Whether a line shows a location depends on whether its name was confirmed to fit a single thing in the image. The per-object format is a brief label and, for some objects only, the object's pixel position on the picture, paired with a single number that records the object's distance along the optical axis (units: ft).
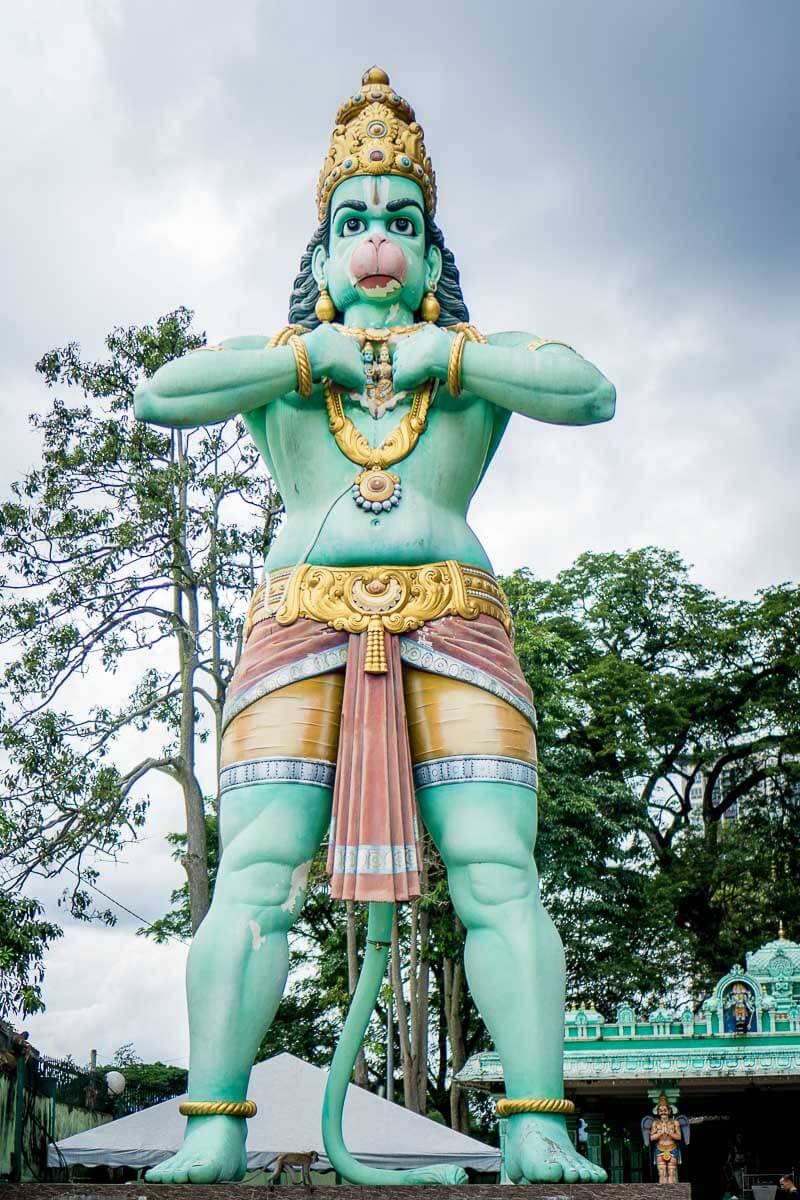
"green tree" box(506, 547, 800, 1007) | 74.43
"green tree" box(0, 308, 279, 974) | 51.62
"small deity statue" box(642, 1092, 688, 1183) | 53.62
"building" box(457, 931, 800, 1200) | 55.16
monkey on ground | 29.46
